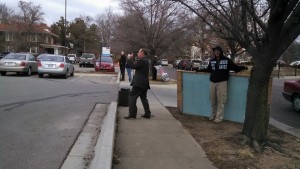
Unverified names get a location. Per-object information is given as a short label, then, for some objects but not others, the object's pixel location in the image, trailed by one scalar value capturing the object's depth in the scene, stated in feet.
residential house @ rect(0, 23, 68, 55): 230.07
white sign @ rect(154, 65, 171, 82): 82.07
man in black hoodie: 29.27
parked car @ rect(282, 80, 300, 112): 44.09
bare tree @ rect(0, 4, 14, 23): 277.56
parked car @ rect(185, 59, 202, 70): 169.08
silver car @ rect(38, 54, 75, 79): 76.43
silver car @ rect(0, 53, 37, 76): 77.00
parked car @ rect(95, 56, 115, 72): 115.75
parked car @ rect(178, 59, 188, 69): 192.42
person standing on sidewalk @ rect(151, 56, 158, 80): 83.87
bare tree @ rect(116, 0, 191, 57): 86.42
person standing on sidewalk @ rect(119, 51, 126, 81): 78.69
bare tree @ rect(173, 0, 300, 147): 21.91
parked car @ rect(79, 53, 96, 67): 163.22
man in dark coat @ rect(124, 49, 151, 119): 31.04
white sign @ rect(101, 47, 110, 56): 161.66
